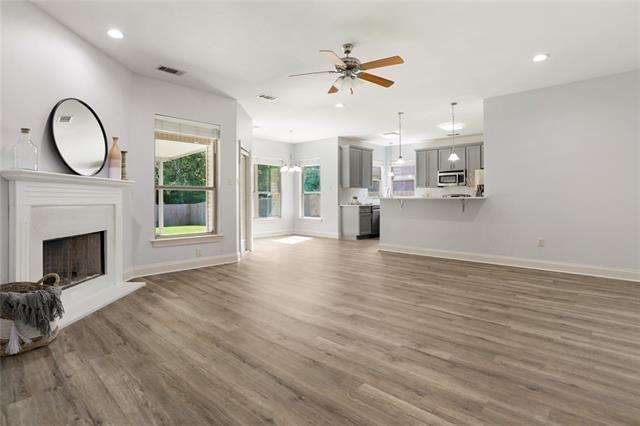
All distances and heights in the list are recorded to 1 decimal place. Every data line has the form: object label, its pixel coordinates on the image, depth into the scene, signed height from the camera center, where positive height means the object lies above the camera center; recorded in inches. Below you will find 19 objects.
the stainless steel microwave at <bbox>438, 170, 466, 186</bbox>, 328.8 +32.7
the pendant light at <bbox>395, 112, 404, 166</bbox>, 271.0 +77.6
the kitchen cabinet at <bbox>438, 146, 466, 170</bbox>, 332.5 +50.7
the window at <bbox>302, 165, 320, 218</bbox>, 385.4 +23.2
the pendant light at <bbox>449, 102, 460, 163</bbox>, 243.5 +75.9
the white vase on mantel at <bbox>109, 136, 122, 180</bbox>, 155.9 +23.4
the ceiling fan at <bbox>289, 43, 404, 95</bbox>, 142.2 +60.7
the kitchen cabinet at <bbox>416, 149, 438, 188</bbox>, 351.6 +44.9
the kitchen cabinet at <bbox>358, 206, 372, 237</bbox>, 354.3 -11.1
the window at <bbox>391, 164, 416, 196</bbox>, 413.4 +38.8
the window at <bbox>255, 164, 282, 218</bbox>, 367.6 +22.0
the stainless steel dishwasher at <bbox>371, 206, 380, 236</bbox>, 371.6 -10.7
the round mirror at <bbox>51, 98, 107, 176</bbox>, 130.2 +31.4
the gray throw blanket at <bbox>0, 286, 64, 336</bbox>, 92.0 -26.5
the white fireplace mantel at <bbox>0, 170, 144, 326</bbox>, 105.5 -3.8
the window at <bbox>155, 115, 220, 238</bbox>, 201.6 +21.8
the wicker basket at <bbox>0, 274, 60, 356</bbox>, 92.6 -33.5
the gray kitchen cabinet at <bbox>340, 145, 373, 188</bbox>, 357.4 +47.8
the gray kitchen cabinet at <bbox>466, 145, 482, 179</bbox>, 322.7 +49.8
